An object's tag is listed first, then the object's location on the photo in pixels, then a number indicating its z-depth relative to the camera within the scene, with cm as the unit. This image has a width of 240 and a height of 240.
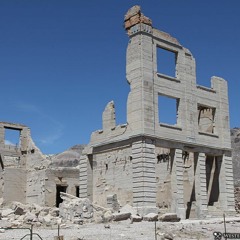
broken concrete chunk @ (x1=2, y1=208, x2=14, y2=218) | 2529
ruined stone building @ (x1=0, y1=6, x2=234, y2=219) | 2645
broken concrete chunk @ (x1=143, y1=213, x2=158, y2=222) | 2312
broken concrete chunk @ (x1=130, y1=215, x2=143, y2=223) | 2237
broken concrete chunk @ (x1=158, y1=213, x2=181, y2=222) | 2342
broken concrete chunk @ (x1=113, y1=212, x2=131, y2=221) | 2238
